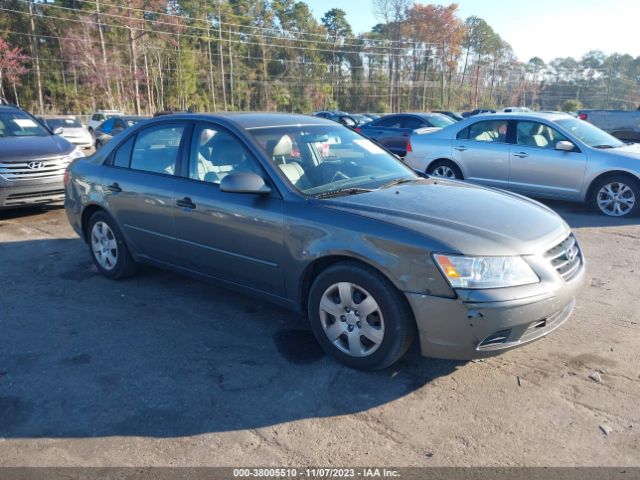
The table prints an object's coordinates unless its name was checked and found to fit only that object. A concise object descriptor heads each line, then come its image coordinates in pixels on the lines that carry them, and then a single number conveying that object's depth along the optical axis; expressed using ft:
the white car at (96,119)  84.53
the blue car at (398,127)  47.93
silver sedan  25.63
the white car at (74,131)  70.58
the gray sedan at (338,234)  9.71
